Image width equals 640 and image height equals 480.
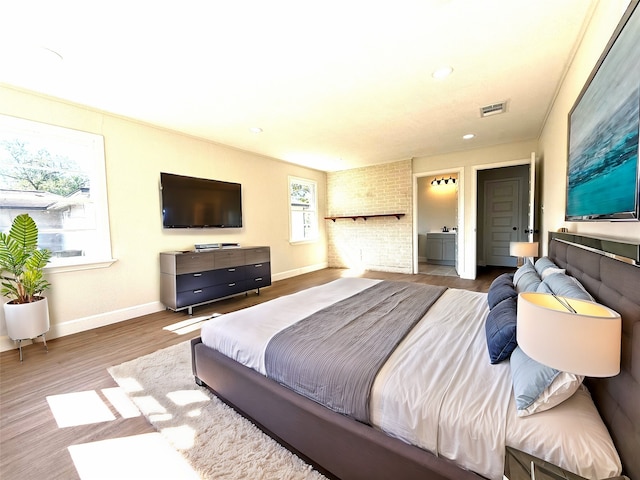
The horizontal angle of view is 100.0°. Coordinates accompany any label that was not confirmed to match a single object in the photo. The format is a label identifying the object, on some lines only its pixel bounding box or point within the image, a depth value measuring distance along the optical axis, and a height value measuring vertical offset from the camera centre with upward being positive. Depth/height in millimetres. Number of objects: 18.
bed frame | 832 -870
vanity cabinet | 6914 -600
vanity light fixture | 6979 +1196
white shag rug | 1350 -1184
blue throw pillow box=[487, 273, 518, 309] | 1740 -461
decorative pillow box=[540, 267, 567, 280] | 1684 -313
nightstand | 780 -740
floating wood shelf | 6099 +269
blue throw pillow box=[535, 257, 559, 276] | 1971 -324
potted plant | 2535 -427
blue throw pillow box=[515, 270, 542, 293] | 1619 -383
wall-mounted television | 3881 +463
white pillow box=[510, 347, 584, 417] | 925 -584
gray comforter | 1242 -660
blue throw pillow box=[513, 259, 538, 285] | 2062 -371
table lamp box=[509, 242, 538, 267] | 3135 -304
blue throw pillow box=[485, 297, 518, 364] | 1231 -528
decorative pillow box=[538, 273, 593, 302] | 1141 -307
